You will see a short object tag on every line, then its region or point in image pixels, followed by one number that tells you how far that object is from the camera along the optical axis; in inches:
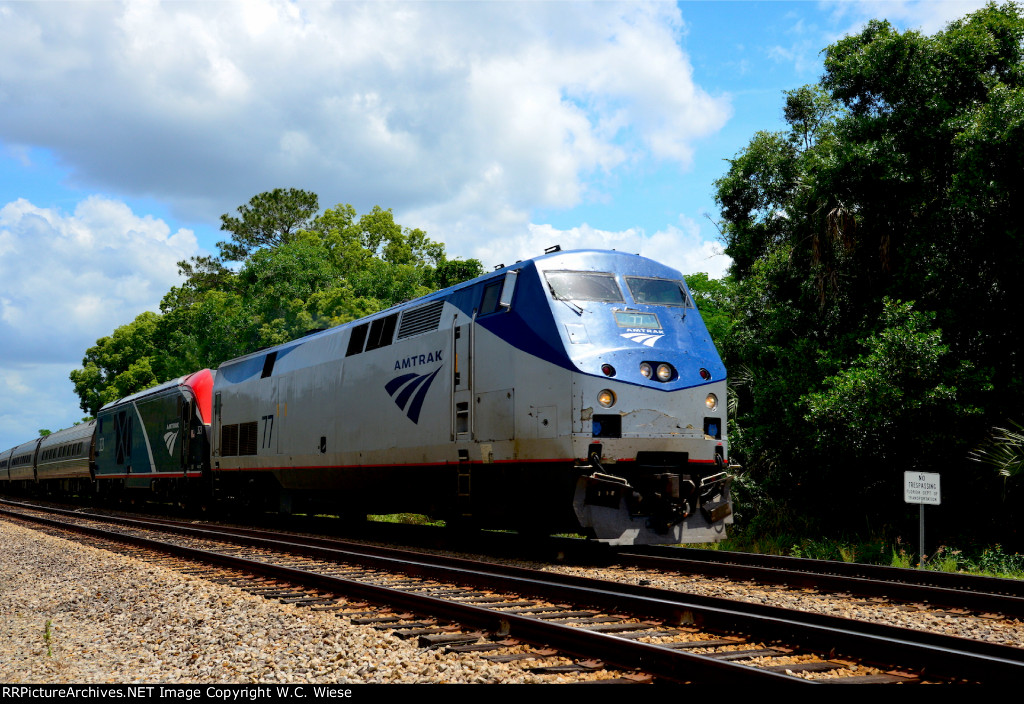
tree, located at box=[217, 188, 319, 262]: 2522.1
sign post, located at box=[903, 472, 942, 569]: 456.1
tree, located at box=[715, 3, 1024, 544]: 573.0
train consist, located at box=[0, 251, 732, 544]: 417.4
